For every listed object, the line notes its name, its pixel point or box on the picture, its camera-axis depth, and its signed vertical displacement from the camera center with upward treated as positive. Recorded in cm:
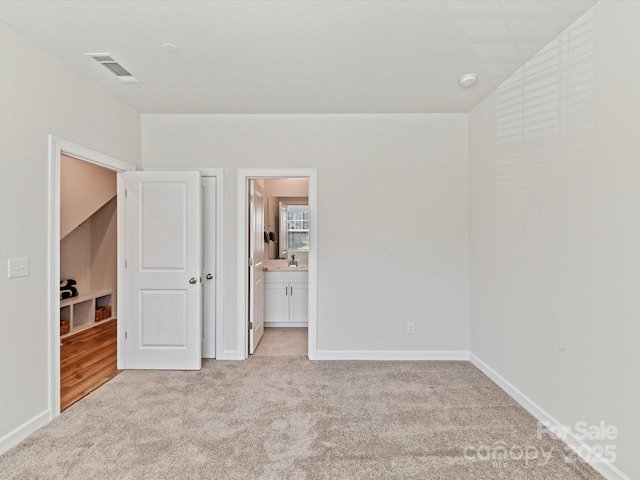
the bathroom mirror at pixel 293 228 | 544 +19
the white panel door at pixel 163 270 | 325 -32
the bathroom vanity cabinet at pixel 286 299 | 473 -89
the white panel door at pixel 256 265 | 366 -32
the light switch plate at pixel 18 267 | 207 -19
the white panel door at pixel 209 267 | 352 -31
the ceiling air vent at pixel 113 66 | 238 +135
